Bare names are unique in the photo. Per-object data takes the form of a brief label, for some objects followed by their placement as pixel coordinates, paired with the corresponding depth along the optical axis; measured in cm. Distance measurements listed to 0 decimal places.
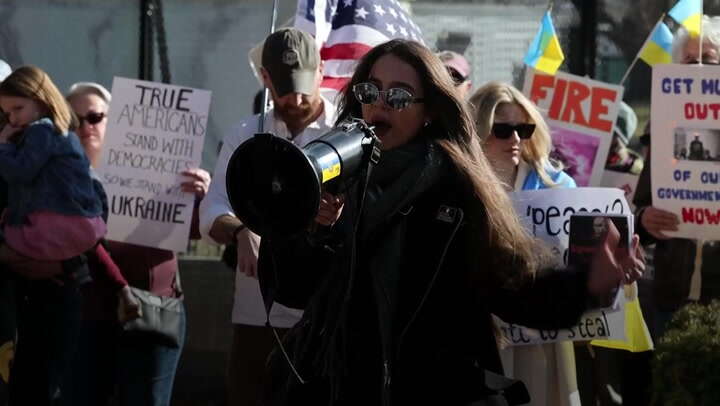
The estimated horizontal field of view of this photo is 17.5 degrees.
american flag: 1086
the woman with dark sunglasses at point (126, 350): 1047
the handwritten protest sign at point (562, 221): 849
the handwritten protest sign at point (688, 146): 1039
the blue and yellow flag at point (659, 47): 1241
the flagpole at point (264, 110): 898
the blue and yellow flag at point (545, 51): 1238
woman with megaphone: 595
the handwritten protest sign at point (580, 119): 1167
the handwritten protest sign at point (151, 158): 1076
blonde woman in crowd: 929
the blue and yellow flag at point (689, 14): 1136
